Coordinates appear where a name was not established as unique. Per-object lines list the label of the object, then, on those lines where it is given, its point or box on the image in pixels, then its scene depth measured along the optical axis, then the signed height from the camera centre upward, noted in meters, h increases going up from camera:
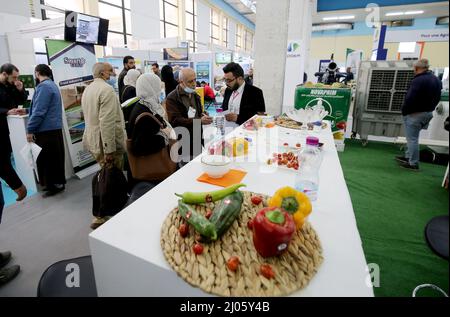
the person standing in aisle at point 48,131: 3.00 -0.59
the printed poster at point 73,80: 3.51 +0.00
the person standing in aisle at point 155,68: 6.38 +0.30
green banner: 4.33 -0.25
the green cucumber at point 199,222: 0.96 -0.50
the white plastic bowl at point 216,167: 1.52 -0.46
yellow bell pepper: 0.97 -0.42
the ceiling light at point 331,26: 15.62 +3.40
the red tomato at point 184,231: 1.00 -0.54
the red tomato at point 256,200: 1.25 -0.53
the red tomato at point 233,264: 0.83 -0.55
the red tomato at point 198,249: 0.91 -0.55
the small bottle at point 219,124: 2.50 -0.38
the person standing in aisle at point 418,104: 3.76 -0.23
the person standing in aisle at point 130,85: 3.79 -0.06
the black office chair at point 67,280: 1.25 -0.95
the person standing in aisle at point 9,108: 2.71 -0.36
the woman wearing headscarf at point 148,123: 2.23 -0.34
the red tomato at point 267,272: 0.81 -0.55
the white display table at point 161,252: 0.84 -0.58
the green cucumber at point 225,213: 1.00 -0.48
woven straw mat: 0.79 -0.56
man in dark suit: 3.07 -0.18
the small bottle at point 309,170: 1.36 -0.49
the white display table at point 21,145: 3.23 -0.80
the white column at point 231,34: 19.06 +3.44
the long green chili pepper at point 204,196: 1.19 -0.49
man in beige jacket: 2.61 -0.36
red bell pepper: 0.80 -0.43
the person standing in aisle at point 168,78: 4.96 +0.07
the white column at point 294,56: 5.43 +0.55
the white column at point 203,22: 14.86 +3.36
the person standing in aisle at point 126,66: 4.72 +0.26
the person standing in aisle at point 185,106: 2.85 -0.25
